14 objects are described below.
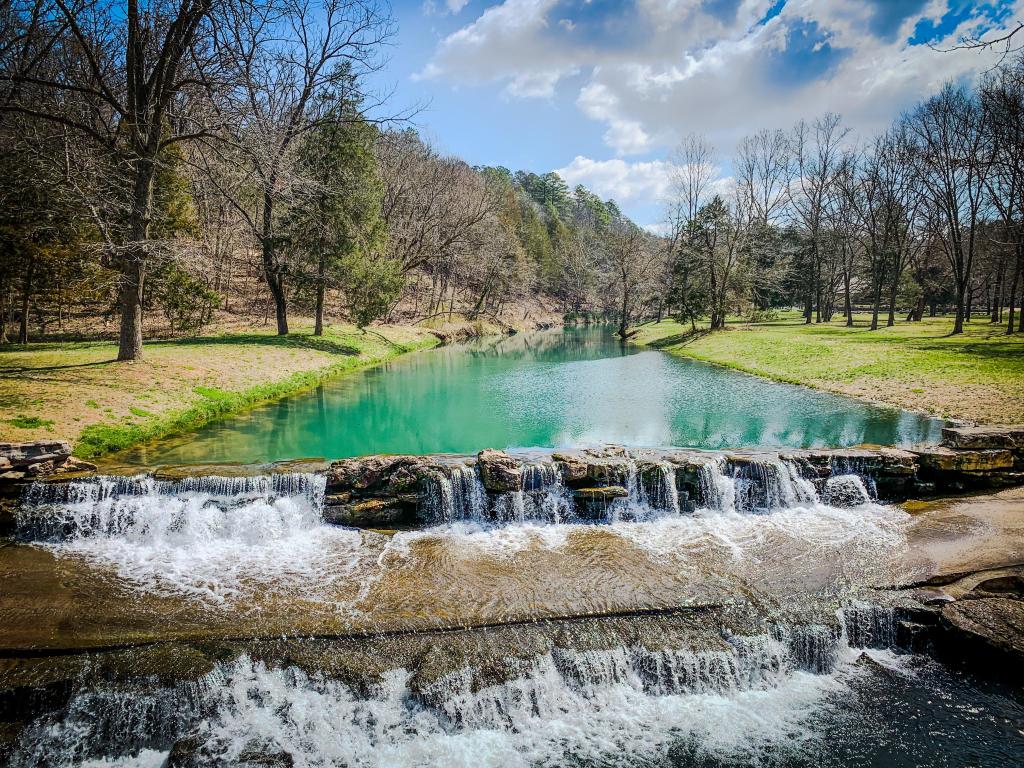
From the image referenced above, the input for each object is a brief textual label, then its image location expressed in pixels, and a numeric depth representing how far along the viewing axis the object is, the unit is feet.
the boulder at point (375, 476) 34.04
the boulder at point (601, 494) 34.91
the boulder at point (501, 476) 34.60
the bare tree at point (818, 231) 146.41
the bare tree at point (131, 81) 48.98
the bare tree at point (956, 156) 100.94
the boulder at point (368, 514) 33.30
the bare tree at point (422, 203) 142.72
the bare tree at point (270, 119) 51.11
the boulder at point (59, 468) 32.99
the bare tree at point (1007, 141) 76.84
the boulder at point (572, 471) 35.42
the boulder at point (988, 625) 22.22
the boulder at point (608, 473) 35.65
